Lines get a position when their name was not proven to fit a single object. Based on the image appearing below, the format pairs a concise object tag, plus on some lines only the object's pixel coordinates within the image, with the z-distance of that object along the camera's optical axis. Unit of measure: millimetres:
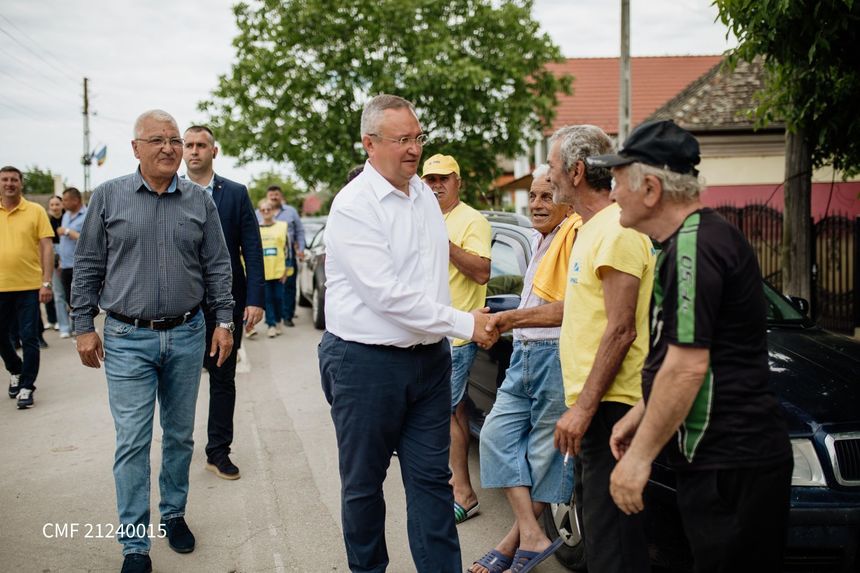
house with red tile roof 30984
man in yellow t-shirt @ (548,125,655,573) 2883
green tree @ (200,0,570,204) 23469
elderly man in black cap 2215
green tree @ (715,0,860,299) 6152
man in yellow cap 4695
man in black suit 5379
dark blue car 3227
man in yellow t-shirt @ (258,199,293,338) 11773
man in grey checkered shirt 3984
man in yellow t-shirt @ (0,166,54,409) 7742
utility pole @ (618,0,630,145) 13727
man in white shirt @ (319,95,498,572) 3193
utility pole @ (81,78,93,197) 38719
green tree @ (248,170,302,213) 60875
